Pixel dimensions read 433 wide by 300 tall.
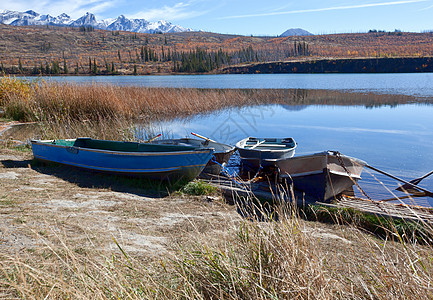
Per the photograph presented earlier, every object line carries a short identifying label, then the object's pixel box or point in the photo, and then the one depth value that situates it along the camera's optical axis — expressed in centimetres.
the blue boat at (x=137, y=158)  747
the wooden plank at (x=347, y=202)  604
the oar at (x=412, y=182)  808
